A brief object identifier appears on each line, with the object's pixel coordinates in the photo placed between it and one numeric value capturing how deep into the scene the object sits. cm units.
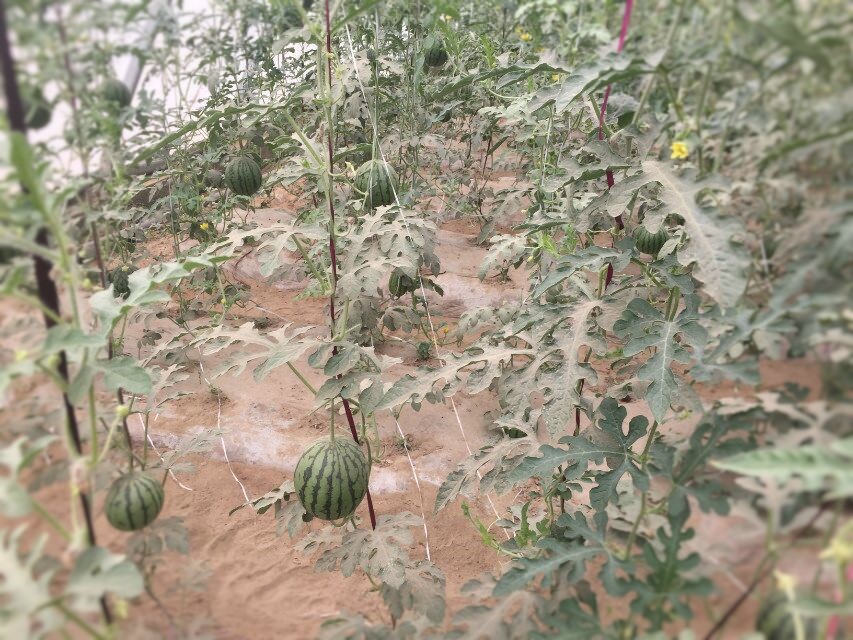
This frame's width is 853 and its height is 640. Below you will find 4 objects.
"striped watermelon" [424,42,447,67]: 484
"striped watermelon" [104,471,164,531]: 147
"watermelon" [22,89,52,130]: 118
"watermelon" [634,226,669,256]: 302
